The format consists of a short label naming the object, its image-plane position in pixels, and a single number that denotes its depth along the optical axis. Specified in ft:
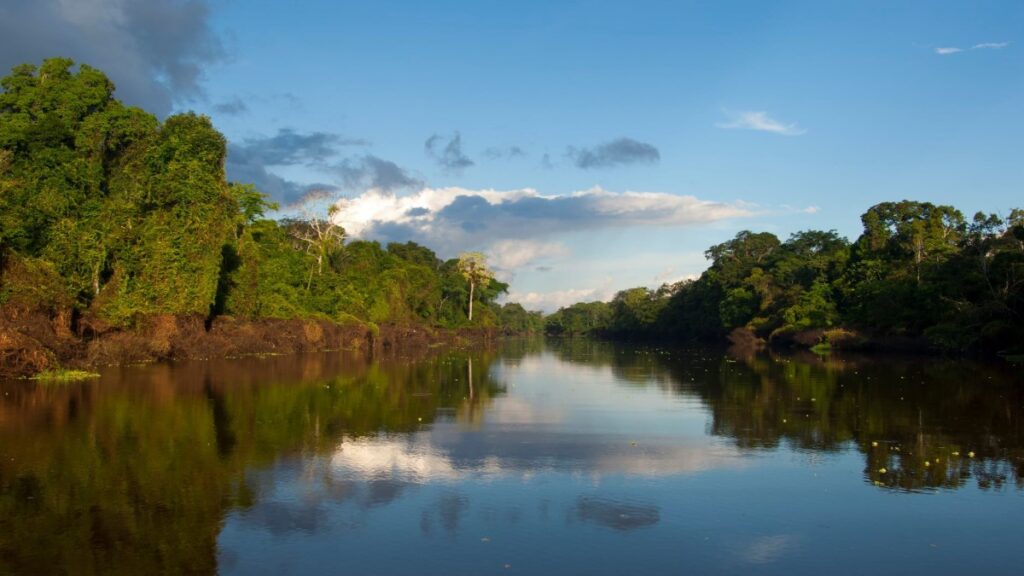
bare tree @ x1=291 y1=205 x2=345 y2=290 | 197.57
